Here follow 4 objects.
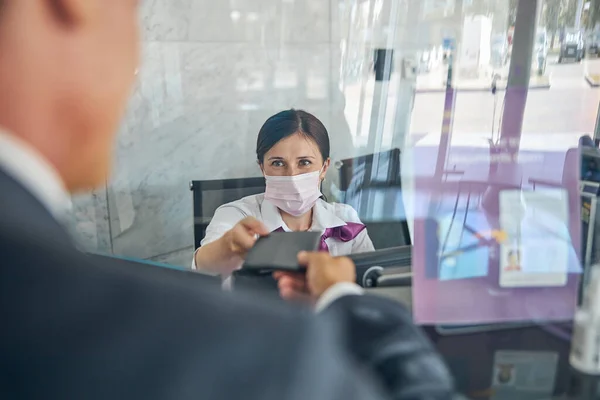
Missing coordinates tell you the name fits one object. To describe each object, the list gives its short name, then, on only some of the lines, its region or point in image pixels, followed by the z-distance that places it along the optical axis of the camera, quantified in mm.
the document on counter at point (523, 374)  613
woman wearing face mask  1240
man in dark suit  280
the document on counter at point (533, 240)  738
